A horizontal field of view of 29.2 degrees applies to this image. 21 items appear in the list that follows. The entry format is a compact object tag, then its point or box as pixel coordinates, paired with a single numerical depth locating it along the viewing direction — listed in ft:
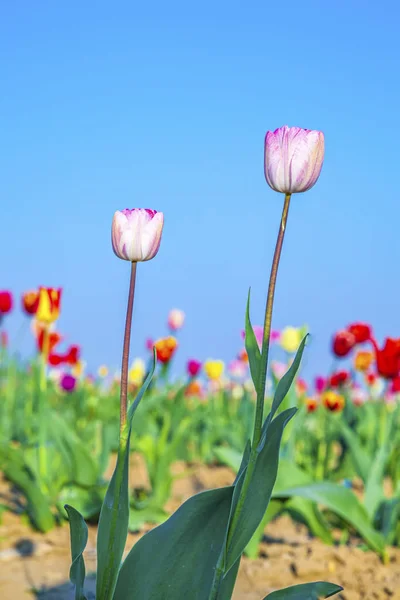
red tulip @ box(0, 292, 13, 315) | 17.02
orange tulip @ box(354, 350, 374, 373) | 17.51
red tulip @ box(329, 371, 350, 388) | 16.00
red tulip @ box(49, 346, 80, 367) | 19.15
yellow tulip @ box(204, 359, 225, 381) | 21.39
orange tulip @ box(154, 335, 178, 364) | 16.49
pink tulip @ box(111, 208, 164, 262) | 5.26
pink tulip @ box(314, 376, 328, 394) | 20.89
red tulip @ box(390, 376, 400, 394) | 19.85
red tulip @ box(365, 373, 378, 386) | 23.16
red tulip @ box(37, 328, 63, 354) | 14.60
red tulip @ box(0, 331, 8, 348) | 17.48
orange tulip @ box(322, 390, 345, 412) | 14.89
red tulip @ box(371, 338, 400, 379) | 12.37
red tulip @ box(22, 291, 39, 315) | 14.67
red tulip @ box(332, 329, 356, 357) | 14.61
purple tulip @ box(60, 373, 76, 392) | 17.44
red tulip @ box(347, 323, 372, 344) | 14.71
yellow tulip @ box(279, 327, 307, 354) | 13.53
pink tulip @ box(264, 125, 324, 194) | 5.04
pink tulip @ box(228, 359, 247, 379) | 24.68
